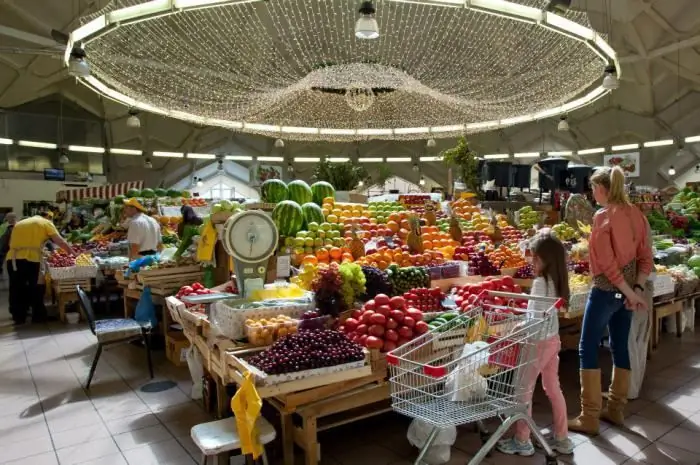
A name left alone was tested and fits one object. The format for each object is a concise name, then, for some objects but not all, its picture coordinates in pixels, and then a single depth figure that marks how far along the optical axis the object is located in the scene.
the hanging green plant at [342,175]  9.00
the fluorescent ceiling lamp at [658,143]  19.71
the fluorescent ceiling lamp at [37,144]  19.09
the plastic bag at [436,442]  3.01
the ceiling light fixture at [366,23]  4.47
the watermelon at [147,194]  10.31
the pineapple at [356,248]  4.87
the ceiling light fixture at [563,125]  11.79
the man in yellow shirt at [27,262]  7.16
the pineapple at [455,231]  6.24
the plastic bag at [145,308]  5.23
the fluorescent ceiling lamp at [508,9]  3.76
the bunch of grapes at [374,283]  3.98
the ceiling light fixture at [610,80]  6.65
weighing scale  3.58
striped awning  14.70
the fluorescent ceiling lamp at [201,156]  23.16
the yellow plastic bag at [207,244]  4.95
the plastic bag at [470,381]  2.47
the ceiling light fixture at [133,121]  10.80
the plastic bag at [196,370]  4.10
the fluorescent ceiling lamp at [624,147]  20.78
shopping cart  2.40
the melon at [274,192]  6.14
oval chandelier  4.23
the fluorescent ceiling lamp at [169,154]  22.41
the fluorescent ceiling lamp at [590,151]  21.80
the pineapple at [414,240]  5.33
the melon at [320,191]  6.66
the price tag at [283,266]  4.37
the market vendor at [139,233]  6.62
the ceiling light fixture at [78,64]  5.00
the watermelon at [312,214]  5.45
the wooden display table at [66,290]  7.48
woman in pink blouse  3.29
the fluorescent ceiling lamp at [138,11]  3.75
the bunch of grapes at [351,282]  3.63
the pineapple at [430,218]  6.77
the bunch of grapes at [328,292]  3.50
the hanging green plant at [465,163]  8.23
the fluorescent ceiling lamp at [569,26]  4.22
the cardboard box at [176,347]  5.15
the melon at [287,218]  5.16
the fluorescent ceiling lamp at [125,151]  21.46
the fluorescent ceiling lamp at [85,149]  20.17
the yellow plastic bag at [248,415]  2.46
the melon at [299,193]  6.22
